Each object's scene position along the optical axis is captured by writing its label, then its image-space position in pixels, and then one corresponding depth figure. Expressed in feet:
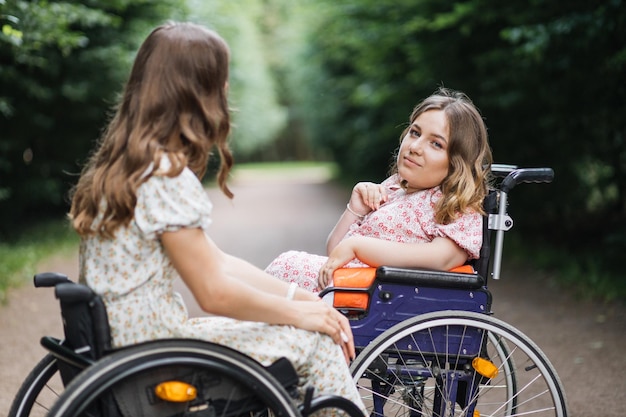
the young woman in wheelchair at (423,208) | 9.55
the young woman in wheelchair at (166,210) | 7.32
